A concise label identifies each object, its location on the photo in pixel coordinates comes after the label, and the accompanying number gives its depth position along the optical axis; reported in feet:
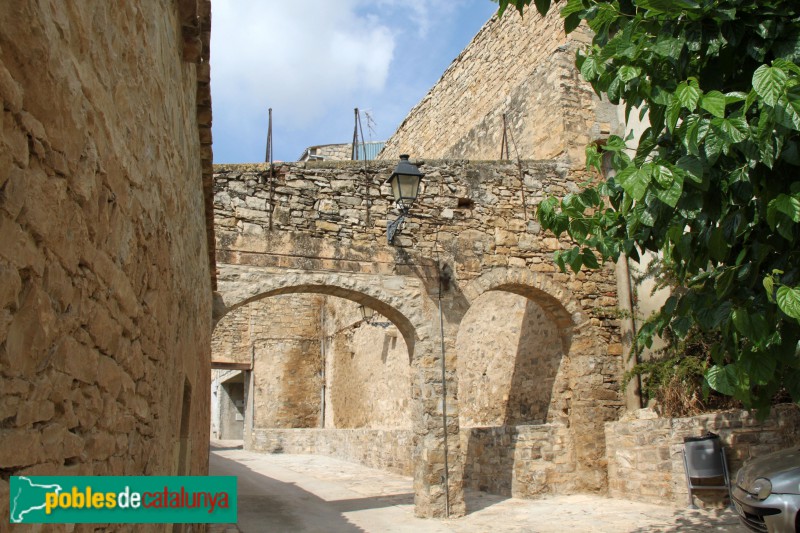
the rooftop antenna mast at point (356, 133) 36.20
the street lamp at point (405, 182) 25.73
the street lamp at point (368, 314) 50.60
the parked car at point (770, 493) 14.05
